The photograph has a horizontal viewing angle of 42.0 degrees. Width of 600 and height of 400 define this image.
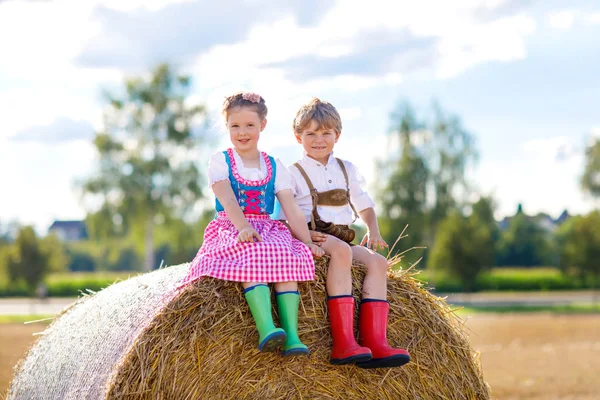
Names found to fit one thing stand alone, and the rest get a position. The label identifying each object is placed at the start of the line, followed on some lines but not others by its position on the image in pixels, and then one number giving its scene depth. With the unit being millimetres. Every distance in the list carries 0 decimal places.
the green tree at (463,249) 33188
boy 4492
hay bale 4285
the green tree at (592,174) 45594
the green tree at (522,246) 54750
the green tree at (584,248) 32906
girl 4289
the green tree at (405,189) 35781
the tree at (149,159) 31641
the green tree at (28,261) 34250
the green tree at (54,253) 34875
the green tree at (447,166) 37031
